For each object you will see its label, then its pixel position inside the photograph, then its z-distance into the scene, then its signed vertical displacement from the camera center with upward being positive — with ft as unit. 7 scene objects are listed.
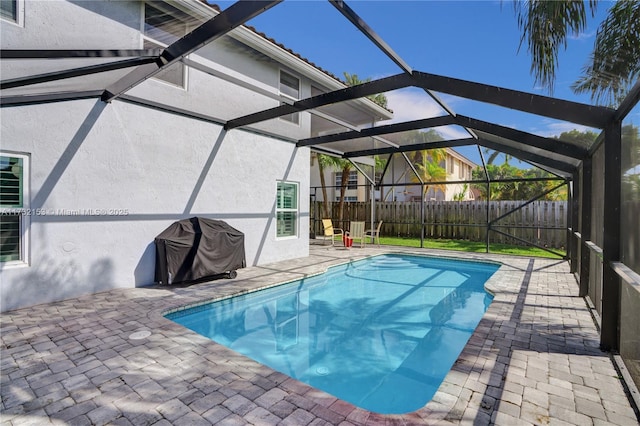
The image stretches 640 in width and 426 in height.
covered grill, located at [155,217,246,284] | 20.99 -2.75
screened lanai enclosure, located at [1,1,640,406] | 10.73 +5.03
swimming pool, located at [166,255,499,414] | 12.63 -6.39
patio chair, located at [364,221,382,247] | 45.87 -3.24
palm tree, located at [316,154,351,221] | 55.79 +8.16
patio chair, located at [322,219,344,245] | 46.32 -2.21
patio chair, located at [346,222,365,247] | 44.26 -2.48
